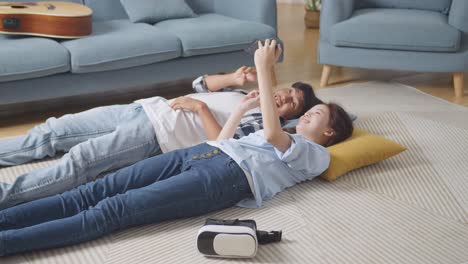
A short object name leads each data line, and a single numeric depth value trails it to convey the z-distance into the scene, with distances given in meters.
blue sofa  2.58
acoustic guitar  2.67
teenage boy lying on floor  2.08
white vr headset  1.61
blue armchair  3.24
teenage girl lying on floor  1.65
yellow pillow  2.16
